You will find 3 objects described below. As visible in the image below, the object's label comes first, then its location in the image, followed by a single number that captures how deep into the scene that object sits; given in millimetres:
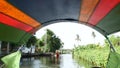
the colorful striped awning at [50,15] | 1310
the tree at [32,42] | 16471
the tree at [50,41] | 23863
